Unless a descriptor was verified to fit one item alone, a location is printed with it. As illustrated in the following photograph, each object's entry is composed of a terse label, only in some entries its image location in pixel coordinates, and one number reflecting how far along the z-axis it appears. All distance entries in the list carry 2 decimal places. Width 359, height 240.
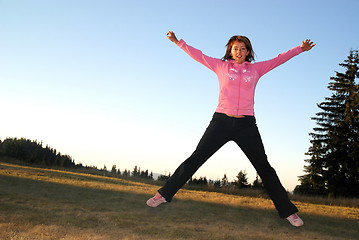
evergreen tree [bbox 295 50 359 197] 25.62
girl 4.86
